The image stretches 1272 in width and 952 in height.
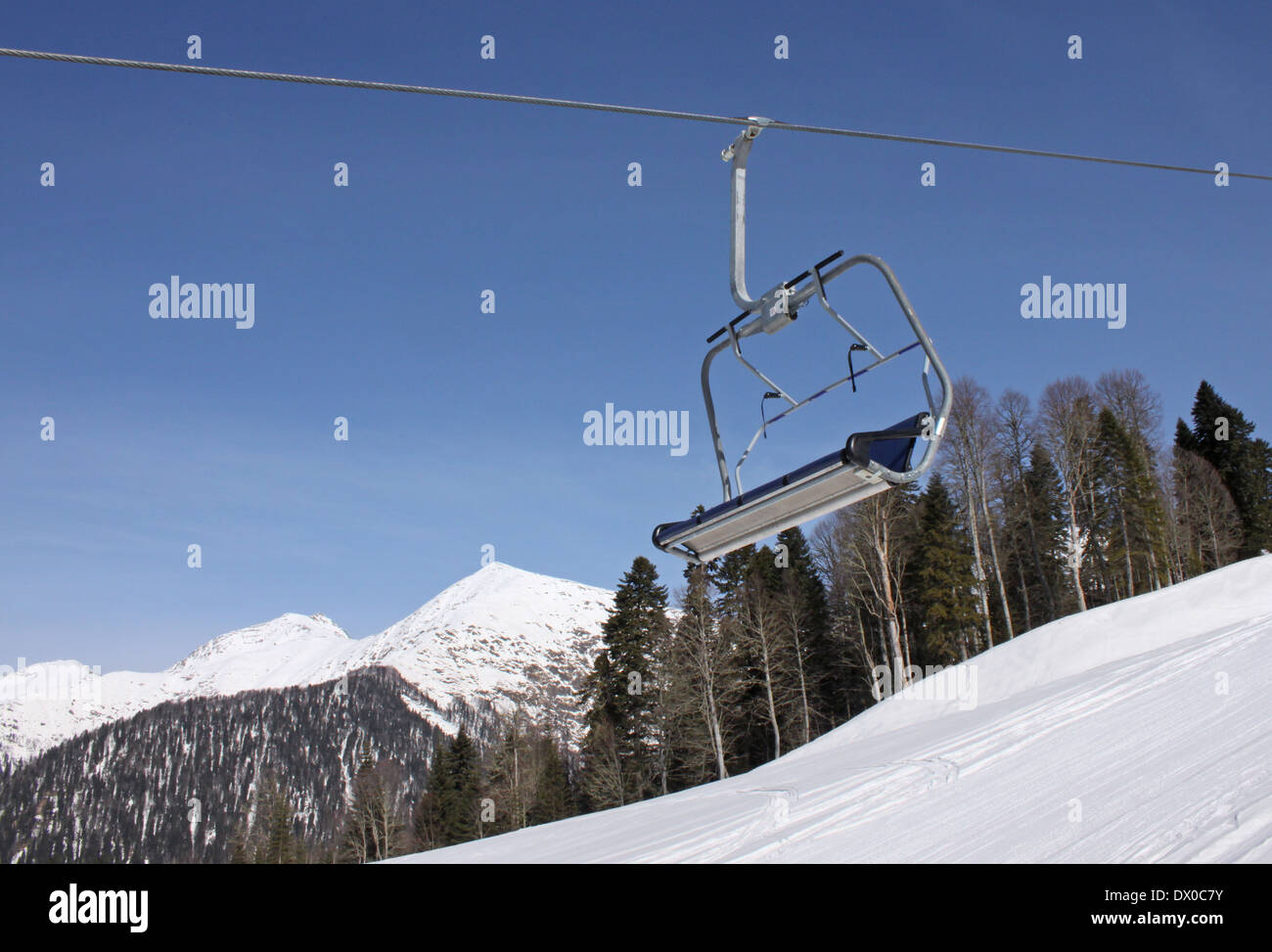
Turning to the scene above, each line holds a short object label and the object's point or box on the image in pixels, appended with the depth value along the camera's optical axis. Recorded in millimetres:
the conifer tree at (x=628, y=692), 37250
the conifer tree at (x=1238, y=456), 51562
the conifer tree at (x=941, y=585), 34531
